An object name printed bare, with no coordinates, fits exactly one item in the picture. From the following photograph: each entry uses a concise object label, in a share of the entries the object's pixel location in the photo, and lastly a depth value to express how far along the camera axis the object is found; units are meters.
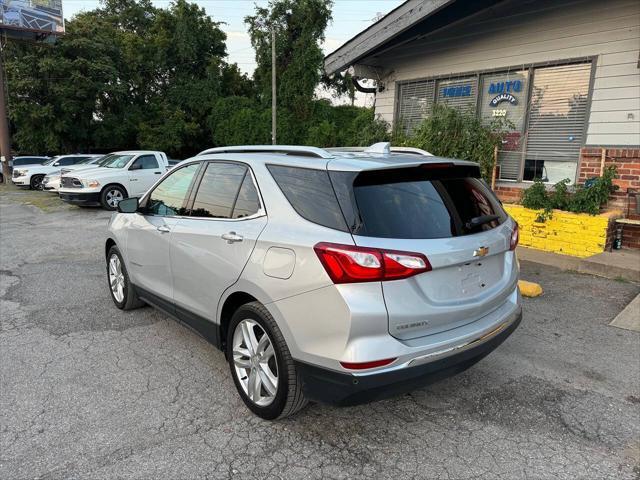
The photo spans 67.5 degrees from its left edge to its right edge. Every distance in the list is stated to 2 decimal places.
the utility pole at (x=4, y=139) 22.19
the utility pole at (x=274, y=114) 25.95
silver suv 2.46
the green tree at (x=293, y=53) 29.19
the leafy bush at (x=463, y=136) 8.16
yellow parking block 5.53
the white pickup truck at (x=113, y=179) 13.04
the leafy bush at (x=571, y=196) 6.90
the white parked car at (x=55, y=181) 15.43
